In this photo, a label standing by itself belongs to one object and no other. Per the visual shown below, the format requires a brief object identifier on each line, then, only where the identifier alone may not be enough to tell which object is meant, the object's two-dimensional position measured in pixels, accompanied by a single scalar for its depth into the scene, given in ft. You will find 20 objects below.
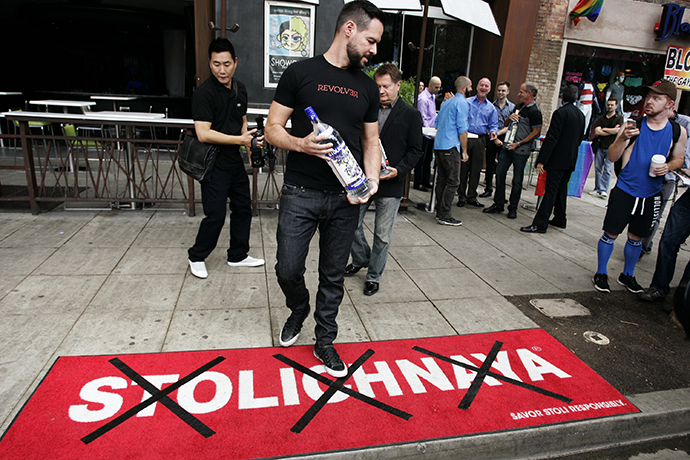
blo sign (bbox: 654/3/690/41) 41.06
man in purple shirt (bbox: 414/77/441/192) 29.43
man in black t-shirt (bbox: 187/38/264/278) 12.80
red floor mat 7.75
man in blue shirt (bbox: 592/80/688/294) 14.11
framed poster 33.12
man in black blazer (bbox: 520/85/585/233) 21.08
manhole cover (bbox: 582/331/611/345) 12.03
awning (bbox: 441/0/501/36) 20.18
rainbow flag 37.93
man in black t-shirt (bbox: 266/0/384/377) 8.32
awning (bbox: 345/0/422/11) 19.44
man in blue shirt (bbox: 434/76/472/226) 21.20
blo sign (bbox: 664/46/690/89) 40.11
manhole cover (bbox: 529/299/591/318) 13.51
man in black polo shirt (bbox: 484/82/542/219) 23.59
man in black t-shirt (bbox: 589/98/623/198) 29.73
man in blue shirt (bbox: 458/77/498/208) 25.70
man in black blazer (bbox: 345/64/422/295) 13.25
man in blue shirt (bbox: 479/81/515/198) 27.53
